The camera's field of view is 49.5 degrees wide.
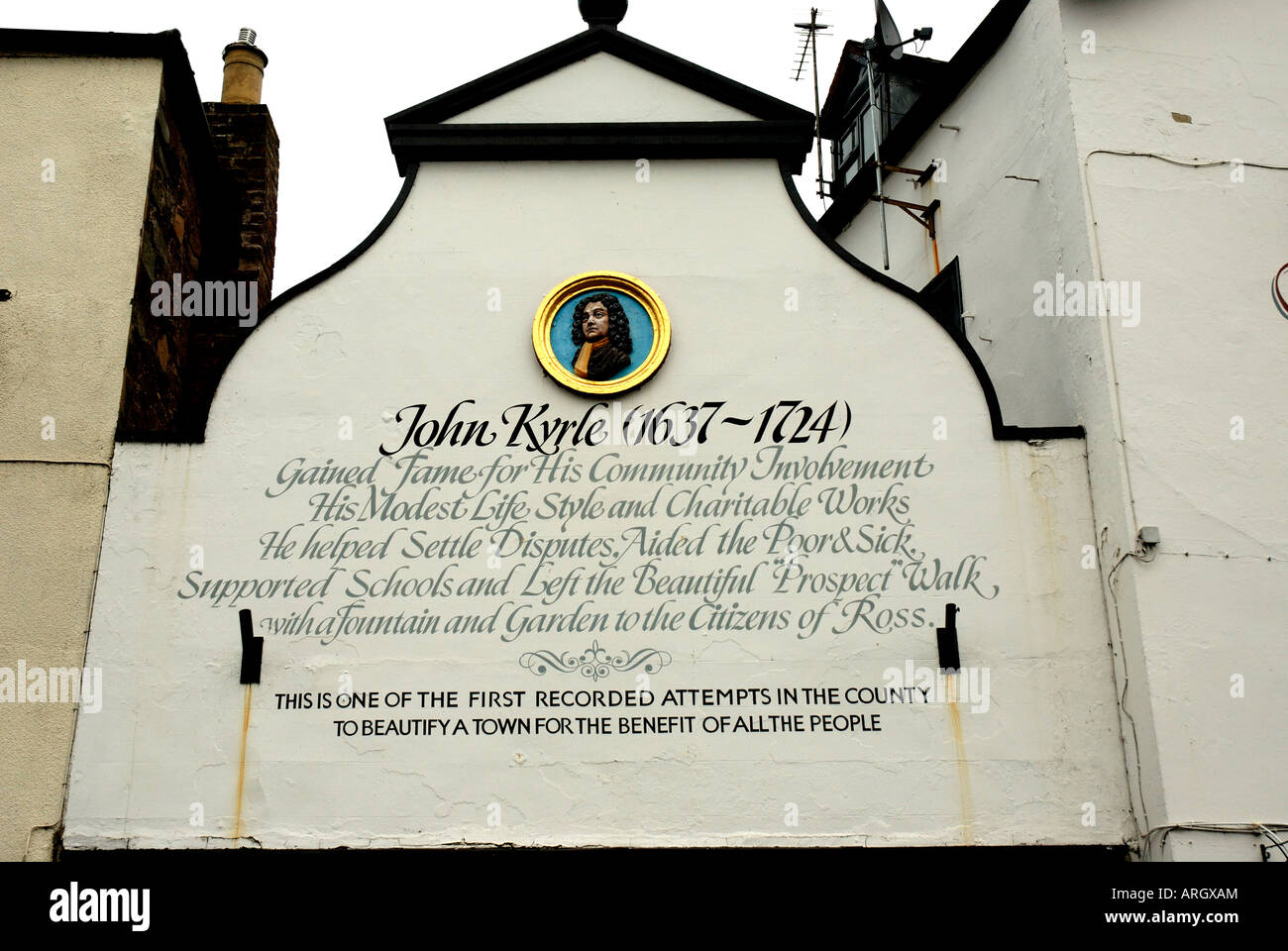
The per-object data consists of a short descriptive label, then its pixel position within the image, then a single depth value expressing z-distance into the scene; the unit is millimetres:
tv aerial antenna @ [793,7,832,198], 14797
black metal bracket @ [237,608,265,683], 8492
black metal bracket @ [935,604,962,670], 8578
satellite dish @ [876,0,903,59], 14000
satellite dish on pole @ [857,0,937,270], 12273
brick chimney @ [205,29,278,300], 12805
